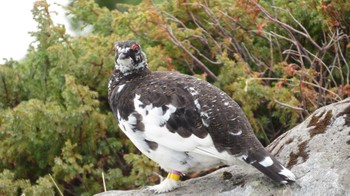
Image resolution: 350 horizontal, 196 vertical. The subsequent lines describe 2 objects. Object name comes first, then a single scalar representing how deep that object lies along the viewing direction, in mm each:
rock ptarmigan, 8820
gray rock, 8562
